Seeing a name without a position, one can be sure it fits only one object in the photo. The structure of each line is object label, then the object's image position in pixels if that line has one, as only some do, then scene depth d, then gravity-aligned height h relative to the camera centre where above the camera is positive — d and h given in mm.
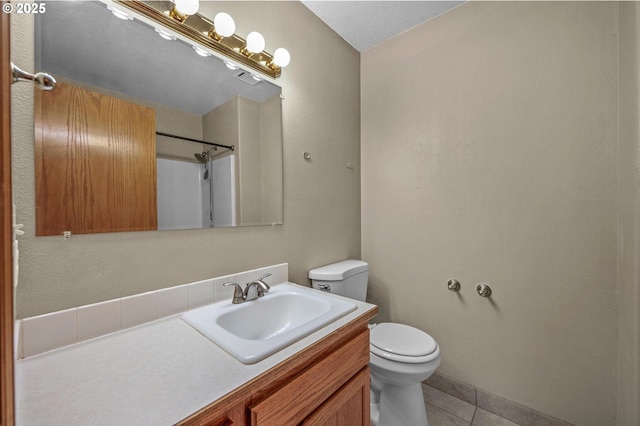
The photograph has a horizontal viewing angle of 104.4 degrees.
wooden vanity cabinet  558 -480
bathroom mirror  765 +427
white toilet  1169 -728
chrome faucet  1024 -331
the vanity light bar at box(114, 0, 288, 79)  898 +747
